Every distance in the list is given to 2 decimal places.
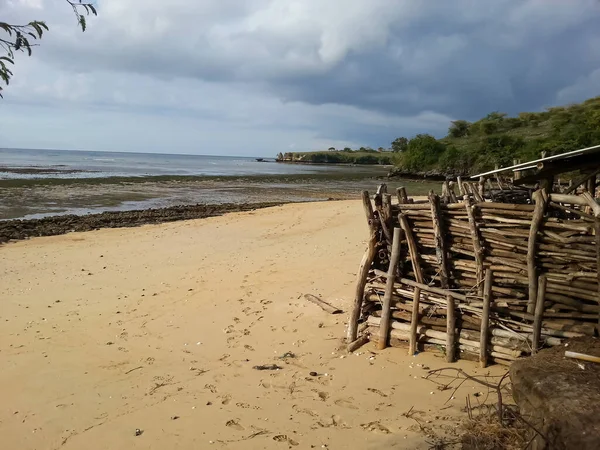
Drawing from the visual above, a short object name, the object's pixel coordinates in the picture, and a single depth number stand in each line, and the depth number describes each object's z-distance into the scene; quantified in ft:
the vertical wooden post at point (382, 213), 18.92
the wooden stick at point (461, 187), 25.04
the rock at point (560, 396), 9.84
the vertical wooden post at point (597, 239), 14.54
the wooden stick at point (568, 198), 15.19
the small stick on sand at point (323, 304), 24.21
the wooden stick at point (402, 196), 19.91
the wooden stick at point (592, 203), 14.14
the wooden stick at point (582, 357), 12.85
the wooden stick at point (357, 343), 19.28
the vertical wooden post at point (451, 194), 21.63
